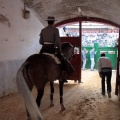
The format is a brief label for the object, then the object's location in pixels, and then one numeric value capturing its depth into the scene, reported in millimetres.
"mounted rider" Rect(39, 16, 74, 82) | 4988
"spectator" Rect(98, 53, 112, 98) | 6718
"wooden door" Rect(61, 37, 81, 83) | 9625
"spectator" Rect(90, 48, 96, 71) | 15969
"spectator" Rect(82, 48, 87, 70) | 16188
